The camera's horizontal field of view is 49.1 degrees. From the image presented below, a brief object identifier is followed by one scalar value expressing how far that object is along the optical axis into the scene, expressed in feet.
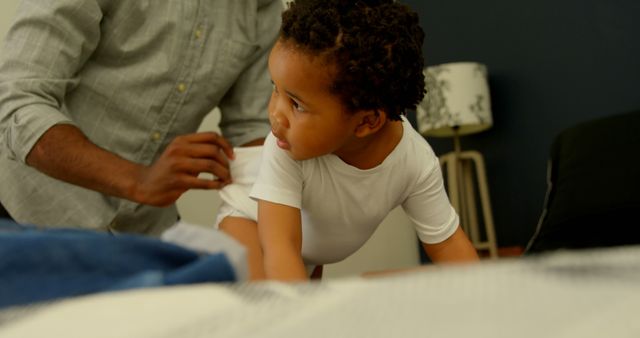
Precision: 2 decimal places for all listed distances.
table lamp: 9.35
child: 3.34
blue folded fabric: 1.10
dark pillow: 5.64
